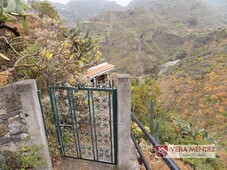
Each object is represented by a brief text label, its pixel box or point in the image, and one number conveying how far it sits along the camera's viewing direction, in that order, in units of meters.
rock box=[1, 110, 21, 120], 2.17
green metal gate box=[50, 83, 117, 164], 2.57
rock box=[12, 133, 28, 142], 2.32
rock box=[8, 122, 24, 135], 2.26
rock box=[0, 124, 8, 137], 2.21
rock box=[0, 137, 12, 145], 2.26
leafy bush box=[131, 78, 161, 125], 5.36
